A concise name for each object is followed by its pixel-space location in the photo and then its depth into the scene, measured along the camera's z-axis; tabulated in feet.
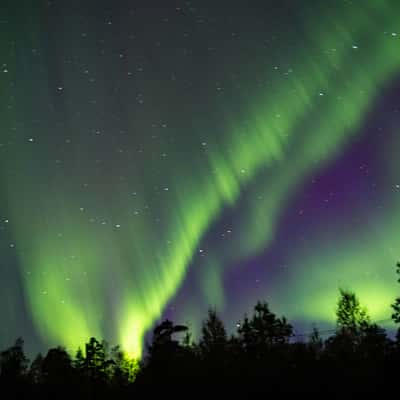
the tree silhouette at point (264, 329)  132.26
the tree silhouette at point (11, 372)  95.76
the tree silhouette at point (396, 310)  111.49
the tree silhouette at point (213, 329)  170.81
